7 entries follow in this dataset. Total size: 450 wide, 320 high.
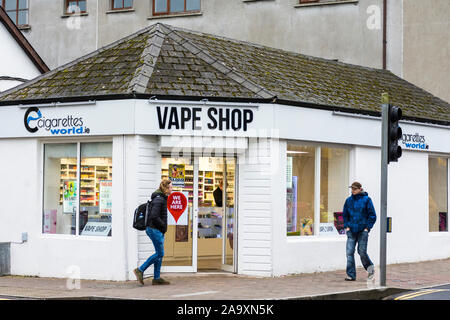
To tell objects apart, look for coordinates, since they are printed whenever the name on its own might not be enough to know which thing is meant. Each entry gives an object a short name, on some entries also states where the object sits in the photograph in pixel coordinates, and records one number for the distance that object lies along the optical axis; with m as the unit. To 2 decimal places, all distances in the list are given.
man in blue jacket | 14.15
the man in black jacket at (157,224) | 13.37
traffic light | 12.77
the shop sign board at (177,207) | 15.24
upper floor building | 23.45
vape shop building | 14.99
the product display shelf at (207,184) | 15.60
